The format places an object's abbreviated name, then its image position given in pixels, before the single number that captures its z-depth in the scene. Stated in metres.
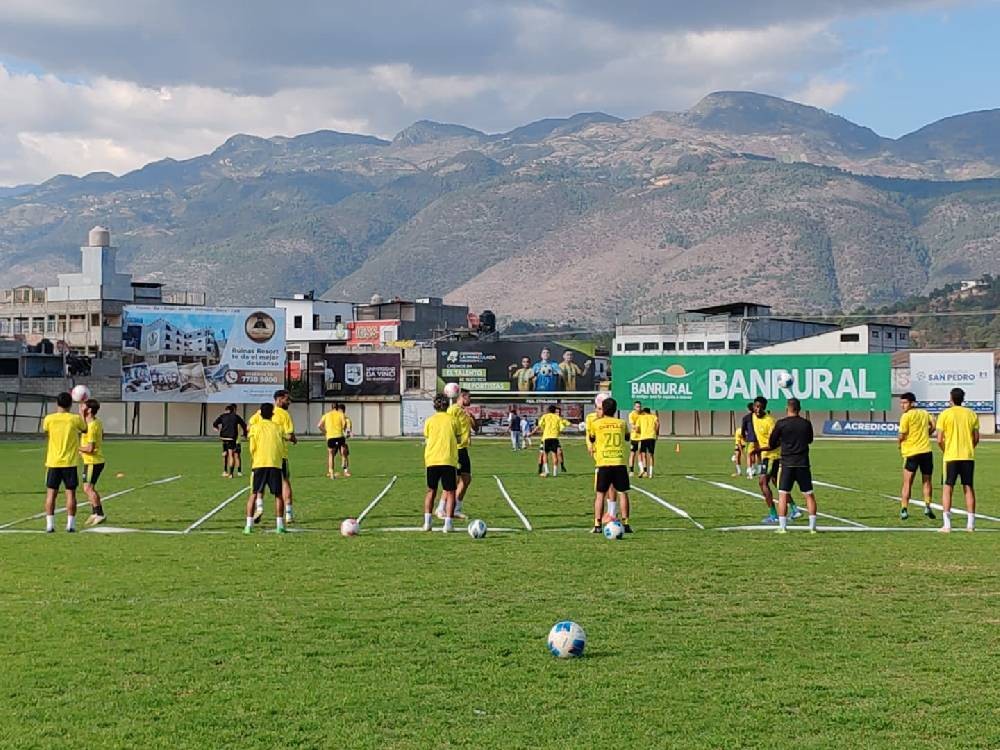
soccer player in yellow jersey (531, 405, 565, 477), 36.97
